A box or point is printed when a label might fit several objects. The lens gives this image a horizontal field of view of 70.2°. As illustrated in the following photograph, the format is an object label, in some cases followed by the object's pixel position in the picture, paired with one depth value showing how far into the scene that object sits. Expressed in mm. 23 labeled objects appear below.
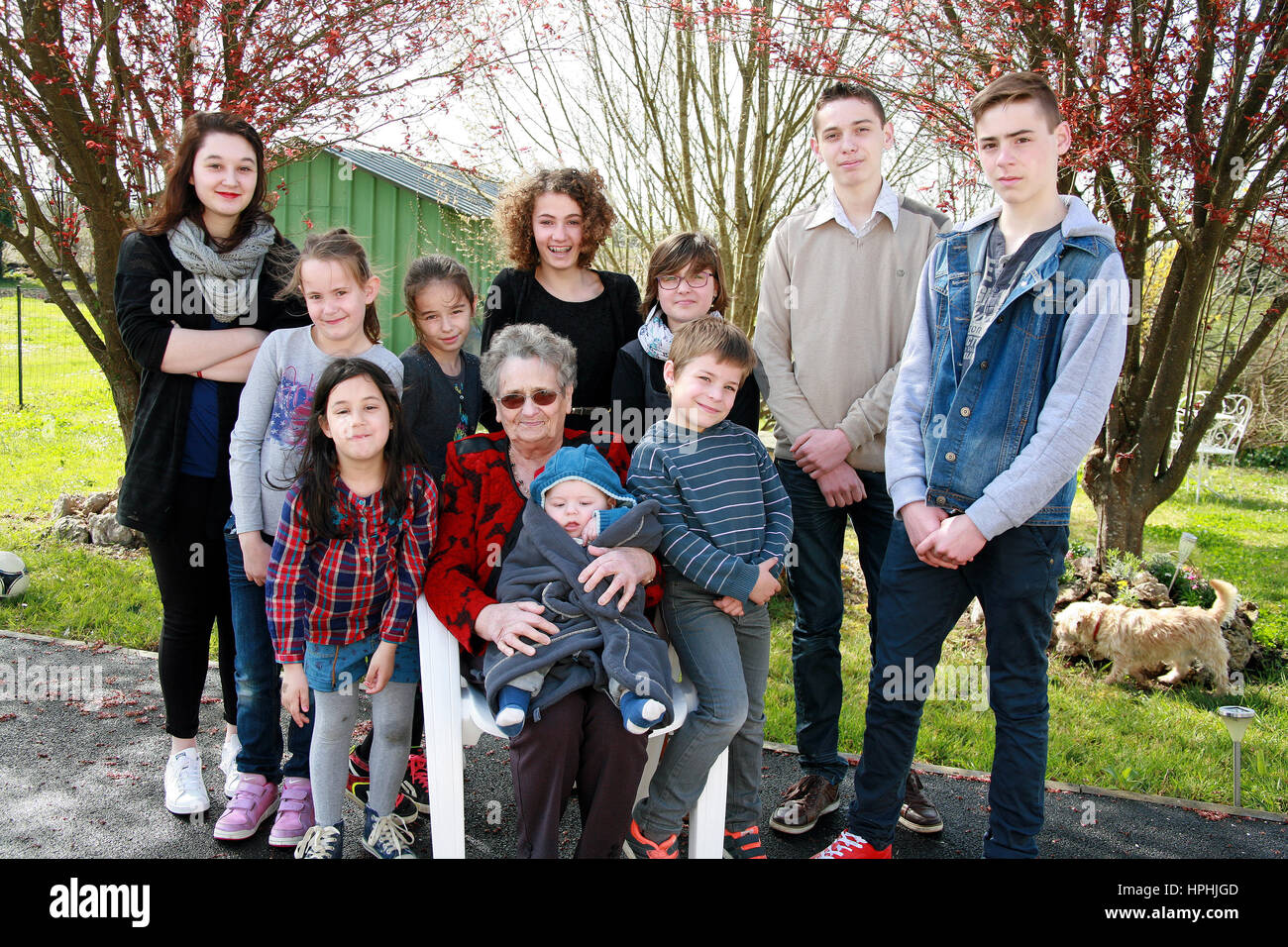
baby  2283
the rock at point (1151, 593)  4684
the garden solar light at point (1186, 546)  4371
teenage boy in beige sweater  2861
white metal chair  10750
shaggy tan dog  4328
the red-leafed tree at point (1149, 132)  4273
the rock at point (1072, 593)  4930
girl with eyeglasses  2914
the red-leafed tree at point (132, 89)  4465
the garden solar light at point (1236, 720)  3020
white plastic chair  2389
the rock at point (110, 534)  5781
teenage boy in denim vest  2291
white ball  4672
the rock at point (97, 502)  6109
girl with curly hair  3117
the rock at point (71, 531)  5836
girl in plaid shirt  2521
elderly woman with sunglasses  2283
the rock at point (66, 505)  6176
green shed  8906
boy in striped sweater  2471
